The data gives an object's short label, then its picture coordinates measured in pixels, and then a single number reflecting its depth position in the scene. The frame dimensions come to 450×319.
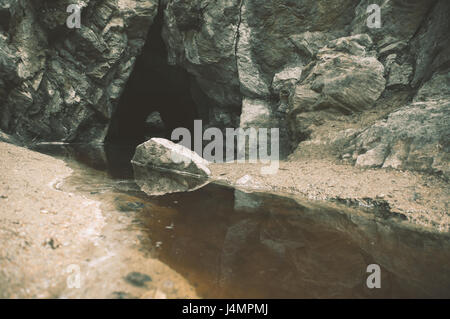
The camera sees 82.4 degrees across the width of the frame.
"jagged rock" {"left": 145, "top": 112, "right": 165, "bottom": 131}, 29.87
